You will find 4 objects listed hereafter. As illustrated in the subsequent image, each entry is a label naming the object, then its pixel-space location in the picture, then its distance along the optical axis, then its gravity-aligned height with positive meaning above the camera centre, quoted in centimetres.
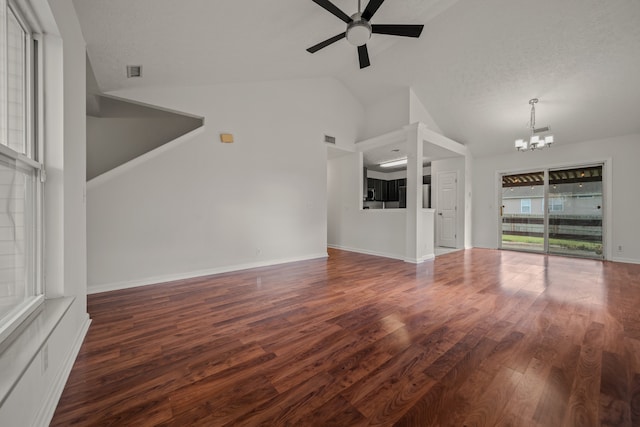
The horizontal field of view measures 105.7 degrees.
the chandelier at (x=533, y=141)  464 +135
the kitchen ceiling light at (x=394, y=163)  709 +143
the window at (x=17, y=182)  117 +16
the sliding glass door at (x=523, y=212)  605 -6
